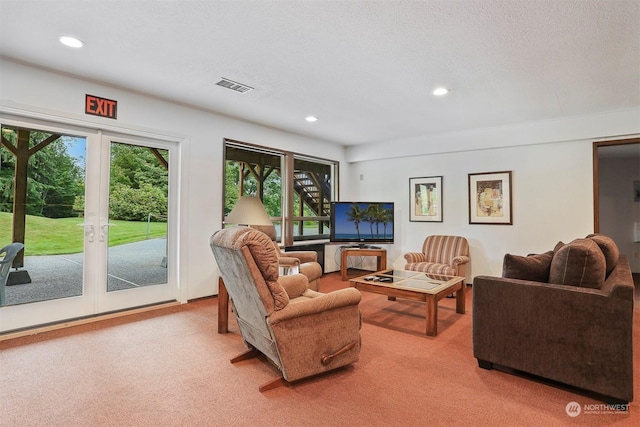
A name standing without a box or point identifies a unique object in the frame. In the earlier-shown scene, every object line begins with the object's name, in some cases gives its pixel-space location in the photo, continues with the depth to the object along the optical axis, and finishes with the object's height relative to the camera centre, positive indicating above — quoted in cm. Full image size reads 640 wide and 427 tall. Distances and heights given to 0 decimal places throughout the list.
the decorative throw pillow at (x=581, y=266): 211 -30
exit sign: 339 +115
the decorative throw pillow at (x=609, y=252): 248 -24
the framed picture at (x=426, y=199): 567 +36
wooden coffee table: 309 -68
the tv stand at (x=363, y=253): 566 -59
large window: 485 +54
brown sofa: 194 -63
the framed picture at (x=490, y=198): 501 +33
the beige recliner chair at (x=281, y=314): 204 -63
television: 586 -6
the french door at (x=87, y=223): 312 -6
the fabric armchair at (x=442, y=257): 464 -57
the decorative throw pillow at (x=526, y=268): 235 -34
